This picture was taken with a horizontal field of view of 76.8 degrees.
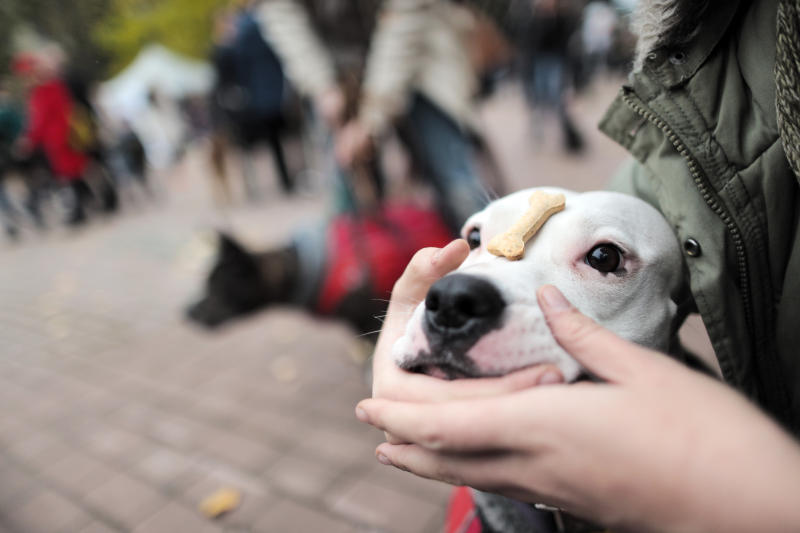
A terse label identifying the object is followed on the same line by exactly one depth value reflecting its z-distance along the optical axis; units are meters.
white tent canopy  16.44
